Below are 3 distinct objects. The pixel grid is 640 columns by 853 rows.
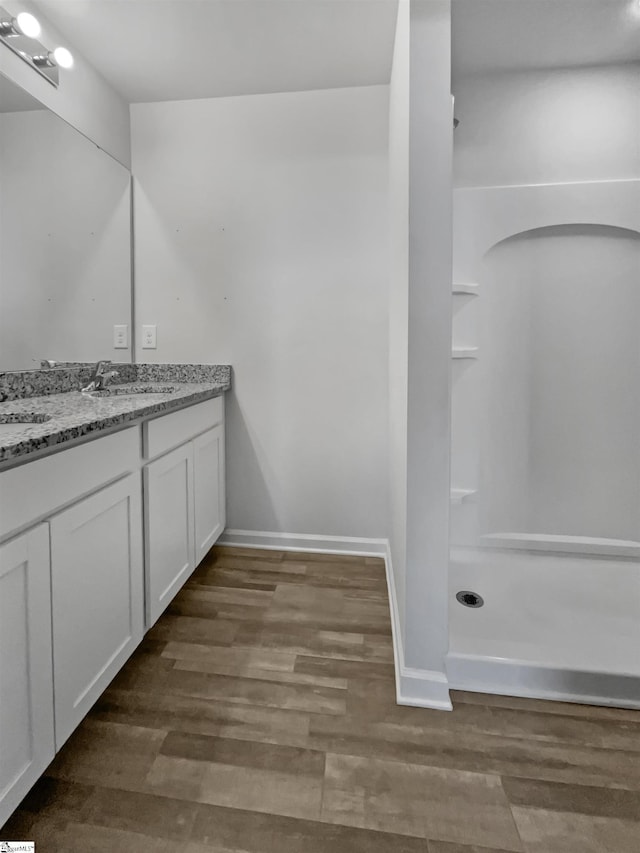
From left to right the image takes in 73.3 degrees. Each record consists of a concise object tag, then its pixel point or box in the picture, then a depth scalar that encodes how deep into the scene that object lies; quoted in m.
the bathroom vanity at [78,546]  0.86
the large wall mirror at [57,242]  1.58
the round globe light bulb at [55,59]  1.61
